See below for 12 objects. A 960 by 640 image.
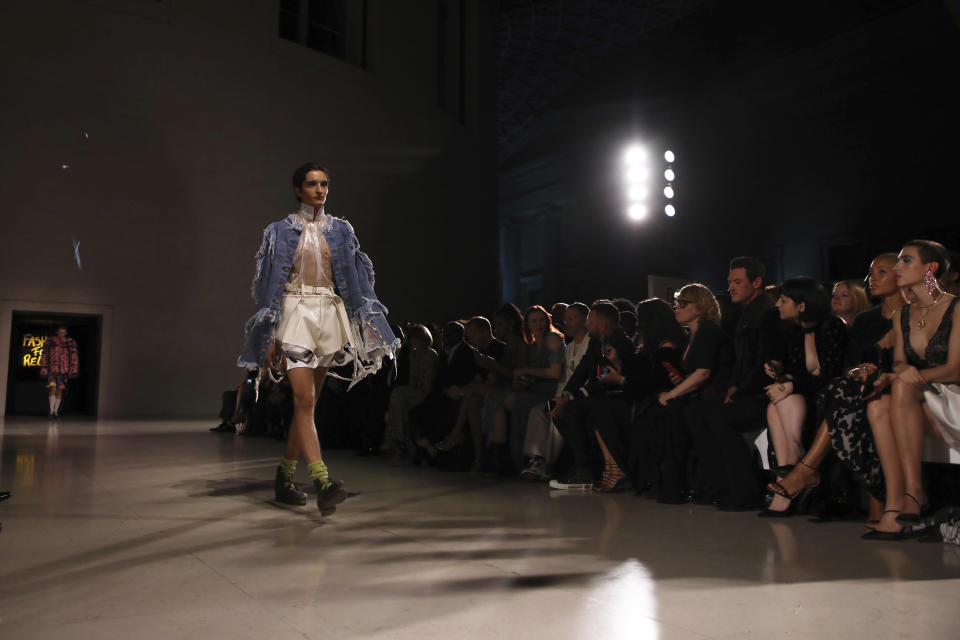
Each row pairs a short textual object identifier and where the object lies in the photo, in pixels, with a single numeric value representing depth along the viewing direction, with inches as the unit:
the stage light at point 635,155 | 908.2
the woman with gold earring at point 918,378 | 150.7
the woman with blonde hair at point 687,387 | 202.1
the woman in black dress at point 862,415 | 159.8
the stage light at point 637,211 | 616.7
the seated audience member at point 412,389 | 299.0
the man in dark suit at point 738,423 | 188.1
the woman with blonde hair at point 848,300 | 211.8
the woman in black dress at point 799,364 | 180.4
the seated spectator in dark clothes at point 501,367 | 259.8
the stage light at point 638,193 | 612.5
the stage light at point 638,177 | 632.0
